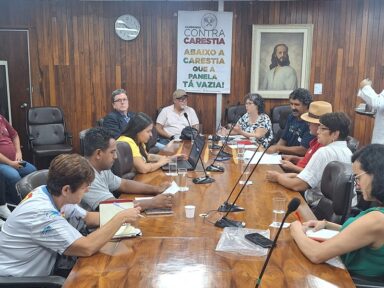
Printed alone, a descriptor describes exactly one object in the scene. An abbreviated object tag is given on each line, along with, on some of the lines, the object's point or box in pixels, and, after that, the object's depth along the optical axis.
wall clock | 6.02
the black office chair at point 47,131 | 5.54
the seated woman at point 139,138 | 3.22
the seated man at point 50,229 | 1.72
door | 5.97
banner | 5.98
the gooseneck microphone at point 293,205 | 1.43
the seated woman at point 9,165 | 3.84
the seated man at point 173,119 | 5.64
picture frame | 5.95
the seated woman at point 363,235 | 1.66
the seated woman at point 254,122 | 4.87
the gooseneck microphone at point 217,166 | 3.31
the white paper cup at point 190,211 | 2.21
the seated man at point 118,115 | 4.82
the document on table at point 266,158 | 3.64
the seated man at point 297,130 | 4.10
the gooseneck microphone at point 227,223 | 2.08
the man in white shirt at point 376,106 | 3.97
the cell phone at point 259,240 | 1.84
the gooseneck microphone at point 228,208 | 2.31
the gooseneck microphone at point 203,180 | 2.92
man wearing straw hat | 3.30
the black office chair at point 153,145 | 4.57
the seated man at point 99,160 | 2.40
